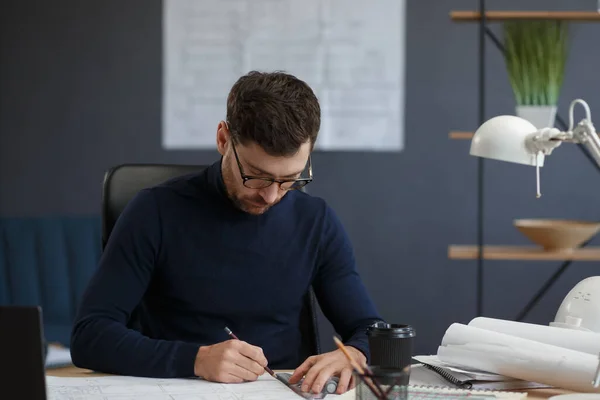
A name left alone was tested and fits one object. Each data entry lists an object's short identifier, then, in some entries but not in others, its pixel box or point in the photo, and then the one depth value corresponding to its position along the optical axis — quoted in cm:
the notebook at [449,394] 307
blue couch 515
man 340
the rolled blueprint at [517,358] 311
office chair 370
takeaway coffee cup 314
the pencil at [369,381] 267
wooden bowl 470
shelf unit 473
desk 315
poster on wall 537
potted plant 470
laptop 228
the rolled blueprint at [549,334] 316
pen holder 271
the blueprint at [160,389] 311
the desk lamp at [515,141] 326
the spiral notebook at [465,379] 318
